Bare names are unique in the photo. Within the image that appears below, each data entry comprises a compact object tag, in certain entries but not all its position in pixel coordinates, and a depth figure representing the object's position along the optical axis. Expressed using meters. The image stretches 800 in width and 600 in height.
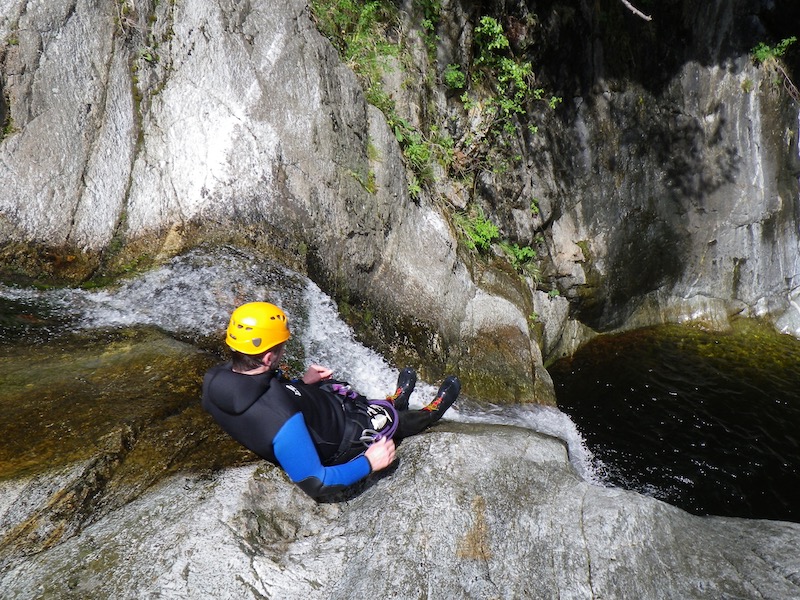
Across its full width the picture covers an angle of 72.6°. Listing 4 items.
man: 3.52
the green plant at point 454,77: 8.95
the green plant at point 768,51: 10.80
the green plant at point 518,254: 9.69
